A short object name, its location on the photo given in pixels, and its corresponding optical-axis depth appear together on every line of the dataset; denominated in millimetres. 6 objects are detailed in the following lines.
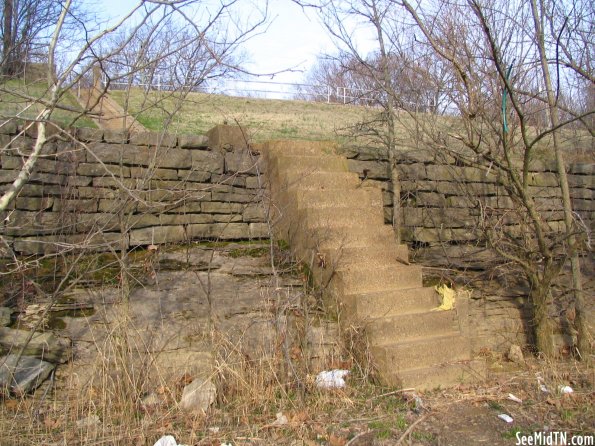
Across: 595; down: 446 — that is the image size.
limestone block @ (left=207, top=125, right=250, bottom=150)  6480
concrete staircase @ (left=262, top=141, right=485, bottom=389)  4652
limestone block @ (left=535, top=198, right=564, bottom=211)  7699
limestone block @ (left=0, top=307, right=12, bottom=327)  4457
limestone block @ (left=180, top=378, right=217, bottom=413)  3988
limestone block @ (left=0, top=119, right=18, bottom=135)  5508
